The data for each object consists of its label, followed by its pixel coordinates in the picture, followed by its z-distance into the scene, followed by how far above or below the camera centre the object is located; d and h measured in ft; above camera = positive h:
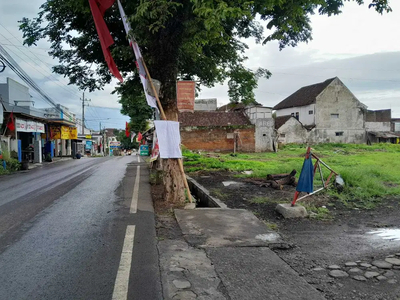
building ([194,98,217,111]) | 141.92 +16.74
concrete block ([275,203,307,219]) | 22.56 -5.16
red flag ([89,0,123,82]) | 25.29 +9.89
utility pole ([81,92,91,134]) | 184.59 +21.14
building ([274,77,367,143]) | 148.77 +11.78
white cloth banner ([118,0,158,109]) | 24.63 +6.67
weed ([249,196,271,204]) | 27.65 -5.32
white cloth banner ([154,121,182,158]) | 24.97 +0.29
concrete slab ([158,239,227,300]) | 11.19 -5.40
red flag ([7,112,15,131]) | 69.13 +5.15
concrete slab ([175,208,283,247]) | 16.94 -5.31
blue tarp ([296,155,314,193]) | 23.58 -2.79
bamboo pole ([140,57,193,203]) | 25.00 +2.42
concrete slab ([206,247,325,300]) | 11.15 -5.44
